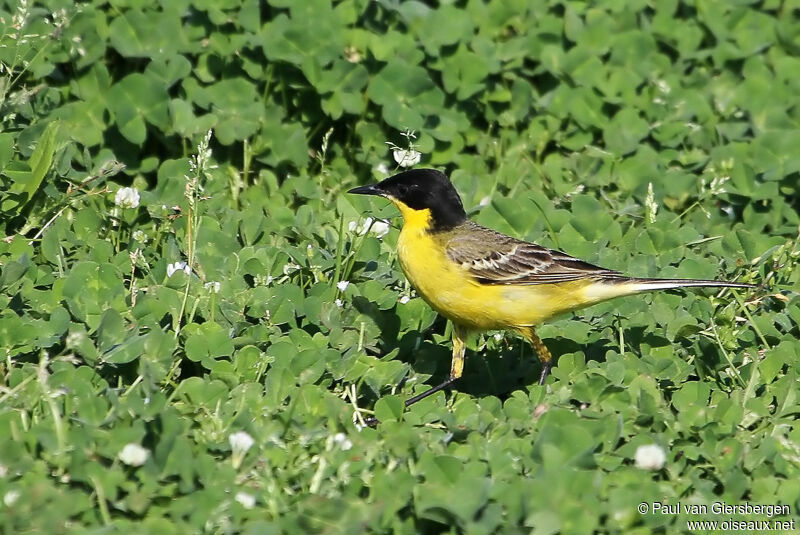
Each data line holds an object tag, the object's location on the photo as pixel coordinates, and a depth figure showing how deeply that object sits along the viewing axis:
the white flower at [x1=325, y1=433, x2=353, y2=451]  10.61
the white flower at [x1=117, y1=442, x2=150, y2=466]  9.87
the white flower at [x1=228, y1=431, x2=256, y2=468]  10.20
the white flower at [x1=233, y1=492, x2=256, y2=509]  9.74
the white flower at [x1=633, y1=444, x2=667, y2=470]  10.66
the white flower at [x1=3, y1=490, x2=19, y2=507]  9.34
